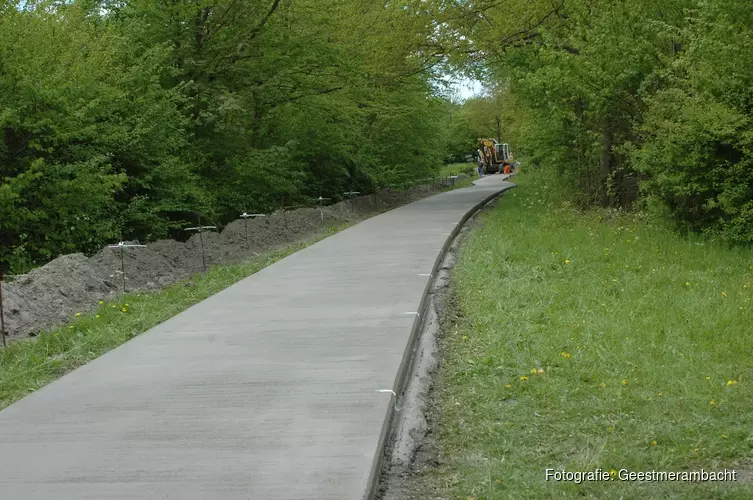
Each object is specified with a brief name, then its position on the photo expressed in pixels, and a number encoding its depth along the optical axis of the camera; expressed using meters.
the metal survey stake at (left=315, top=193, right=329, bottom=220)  23.47
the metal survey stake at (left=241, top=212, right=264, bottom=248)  17.71
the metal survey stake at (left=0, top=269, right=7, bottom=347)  8.05
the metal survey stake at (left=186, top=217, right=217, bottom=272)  14.01
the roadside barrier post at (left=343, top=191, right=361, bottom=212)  29.63
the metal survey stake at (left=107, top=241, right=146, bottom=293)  11.80
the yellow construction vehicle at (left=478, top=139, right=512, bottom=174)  75.38
